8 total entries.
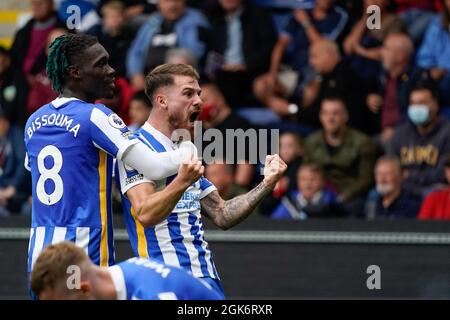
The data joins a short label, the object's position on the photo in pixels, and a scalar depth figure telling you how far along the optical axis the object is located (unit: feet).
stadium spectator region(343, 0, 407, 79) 36.06
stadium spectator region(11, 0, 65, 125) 39.09
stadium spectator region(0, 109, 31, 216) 36.96
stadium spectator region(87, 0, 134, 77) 38.34
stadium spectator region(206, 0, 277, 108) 37.11
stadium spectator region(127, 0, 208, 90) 37.55
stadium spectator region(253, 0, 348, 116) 36.94
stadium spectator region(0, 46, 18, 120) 38.93
